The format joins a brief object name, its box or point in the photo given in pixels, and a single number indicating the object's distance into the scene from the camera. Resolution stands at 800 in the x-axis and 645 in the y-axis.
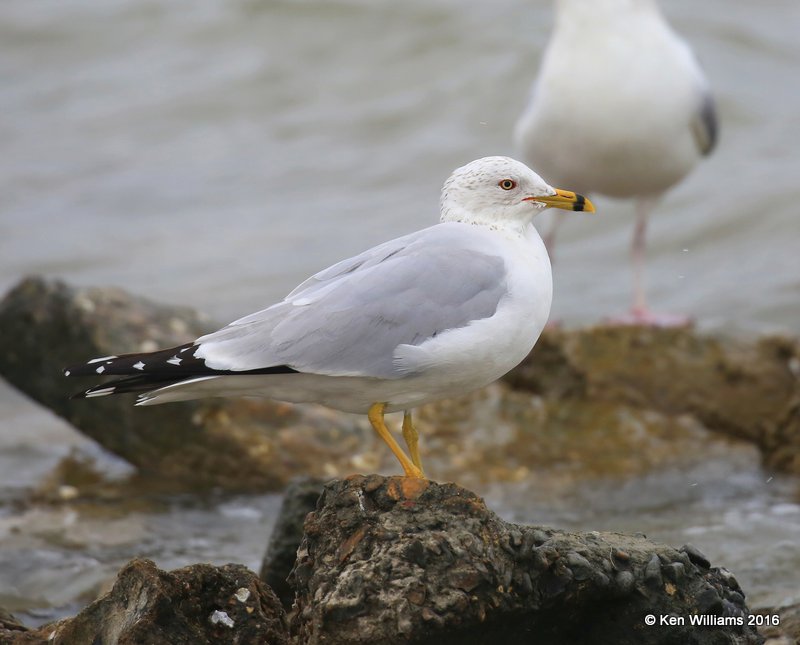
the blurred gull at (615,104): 16.05
